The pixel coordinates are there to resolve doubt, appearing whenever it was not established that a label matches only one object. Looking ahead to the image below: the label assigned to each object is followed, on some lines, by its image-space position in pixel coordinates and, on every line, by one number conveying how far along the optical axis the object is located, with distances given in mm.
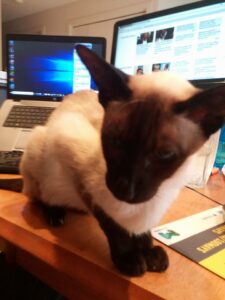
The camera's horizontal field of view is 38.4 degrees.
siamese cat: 471
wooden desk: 506
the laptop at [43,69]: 1278
